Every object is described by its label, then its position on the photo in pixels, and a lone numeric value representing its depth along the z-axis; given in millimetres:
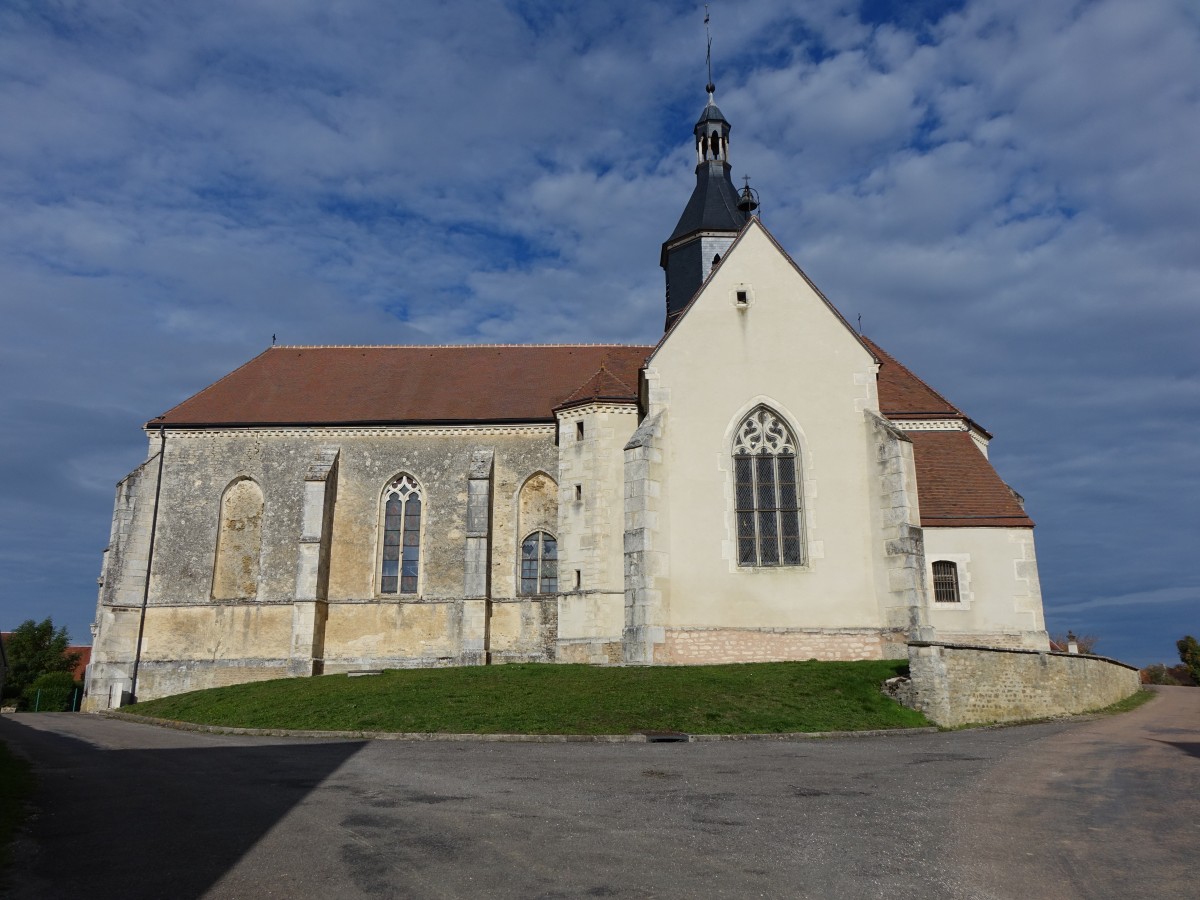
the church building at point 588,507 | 21812
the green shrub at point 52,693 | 33344
